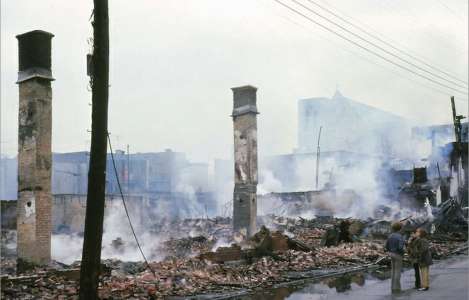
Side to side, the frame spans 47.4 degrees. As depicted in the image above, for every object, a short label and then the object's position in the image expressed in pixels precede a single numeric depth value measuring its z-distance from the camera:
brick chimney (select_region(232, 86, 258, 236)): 20.22
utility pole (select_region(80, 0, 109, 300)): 7.79
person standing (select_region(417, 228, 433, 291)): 12.18
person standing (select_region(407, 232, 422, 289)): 12.70
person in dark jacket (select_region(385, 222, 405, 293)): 12.19
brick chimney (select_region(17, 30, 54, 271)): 14.63
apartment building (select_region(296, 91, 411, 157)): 62.03
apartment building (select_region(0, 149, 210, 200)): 57.88
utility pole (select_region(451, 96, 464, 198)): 34.44
